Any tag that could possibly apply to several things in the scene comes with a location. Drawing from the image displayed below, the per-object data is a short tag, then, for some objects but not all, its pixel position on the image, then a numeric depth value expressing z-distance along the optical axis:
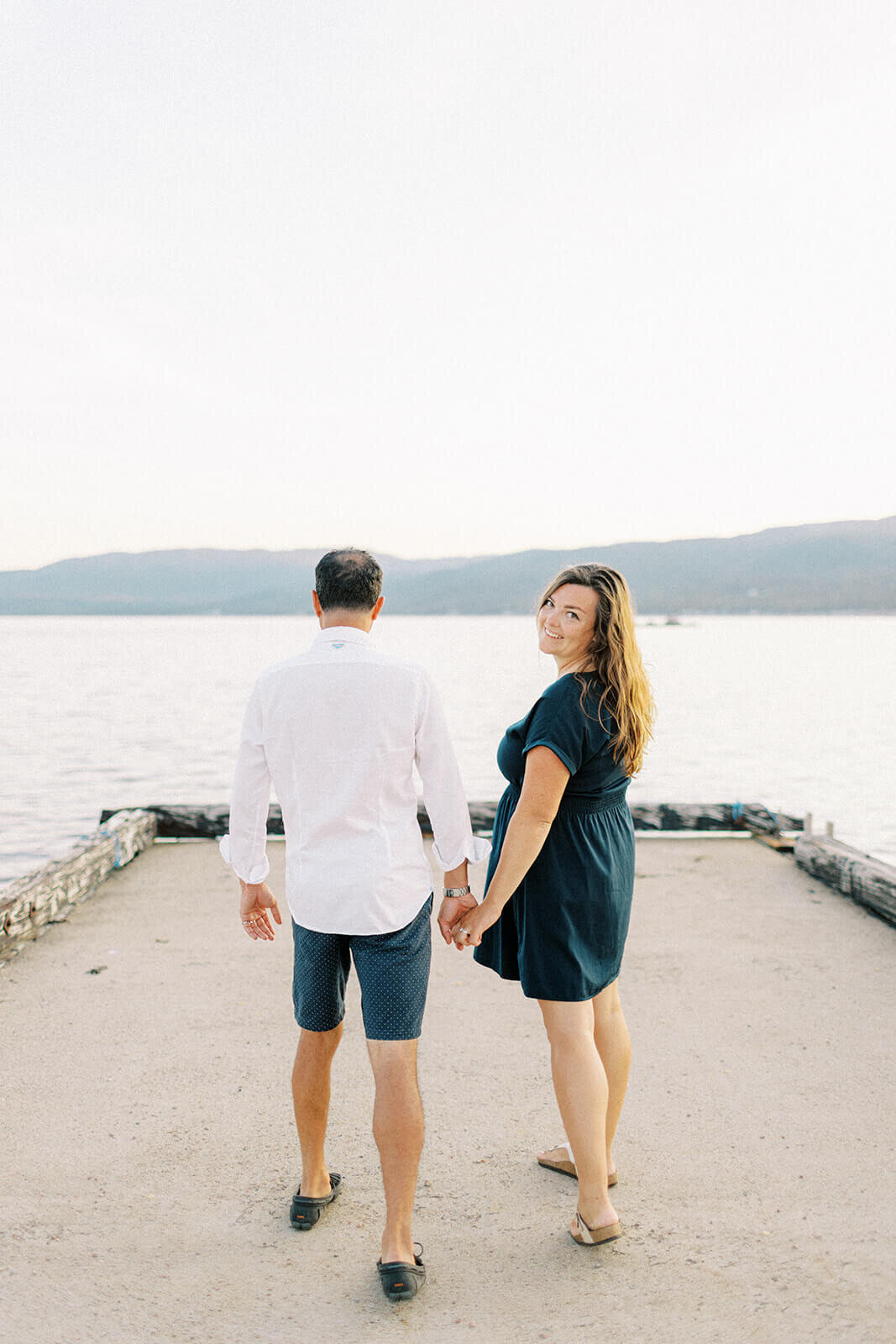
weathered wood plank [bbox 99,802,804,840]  8.77
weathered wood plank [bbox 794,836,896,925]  6.13
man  2.66
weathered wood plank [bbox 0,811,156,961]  5.53
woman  2.79
